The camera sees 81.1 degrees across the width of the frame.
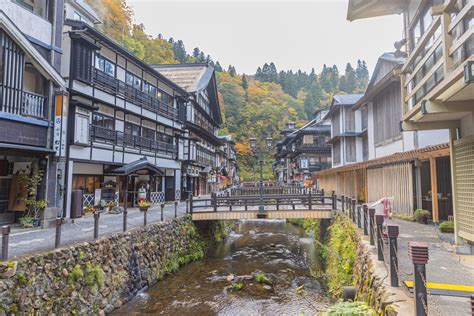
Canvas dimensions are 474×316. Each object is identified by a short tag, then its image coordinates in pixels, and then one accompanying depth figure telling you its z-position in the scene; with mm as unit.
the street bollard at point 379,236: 6535
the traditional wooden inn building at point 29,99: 10898
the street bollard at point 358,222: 11233
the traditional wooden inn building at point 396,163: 12320
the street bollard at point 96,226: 9188
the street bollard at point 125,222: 11164
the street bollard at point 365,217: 9423
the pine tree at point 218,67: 103912
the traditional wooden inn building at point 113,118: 15336
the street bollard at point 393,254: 5129
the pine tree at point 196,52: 103312
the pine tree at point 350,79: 101050
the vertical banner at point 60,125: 12719
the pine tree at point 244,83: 92125
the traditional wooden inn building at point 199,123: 31344
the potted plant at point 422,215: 12281
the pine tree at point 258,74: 115231
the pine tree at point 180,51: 81500
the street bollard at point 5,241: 6330
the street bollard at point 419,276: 3881
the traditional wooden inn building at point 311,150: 44406
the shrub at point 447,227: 9688
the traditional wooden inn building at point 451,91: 5520
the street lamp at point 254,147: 16547
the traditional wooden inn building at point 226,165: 51094
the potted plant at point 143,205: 15031
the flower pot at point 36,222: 12062
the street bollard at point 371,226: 8211
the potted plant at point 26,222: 11695
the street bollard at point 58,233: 7898
